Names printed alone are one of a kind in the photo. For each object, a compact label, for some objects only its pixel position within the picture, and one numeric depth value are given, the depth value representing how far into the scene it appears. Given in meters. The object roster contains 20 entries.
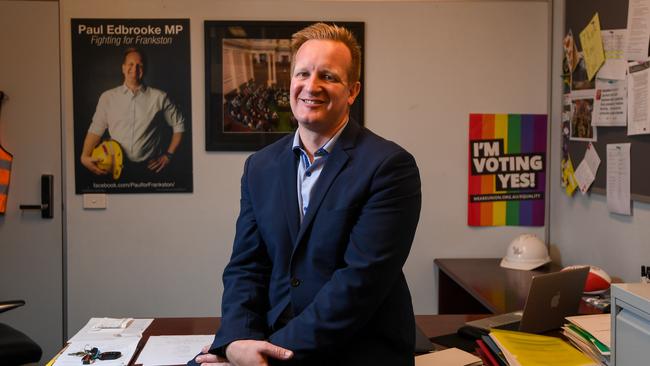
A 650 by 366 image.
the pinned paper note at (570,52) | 3.23
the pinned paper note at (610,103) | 2.72
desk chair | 2.62
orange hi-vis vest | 3.54
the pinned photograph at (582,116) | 3.02
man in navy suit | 1.48
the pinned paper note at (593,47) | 2.90
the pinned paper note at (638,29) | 2.54
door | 3.53
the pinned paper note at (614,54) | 2.72
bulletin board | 2.59
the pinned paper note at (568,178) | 3.28
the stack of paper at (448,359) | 1.69
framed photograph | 3.56
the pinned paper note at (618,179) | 2.72
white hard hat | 3.34
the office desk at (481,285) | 2.66
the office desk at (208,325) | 2.04
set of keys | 1.74
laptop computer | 1.96
